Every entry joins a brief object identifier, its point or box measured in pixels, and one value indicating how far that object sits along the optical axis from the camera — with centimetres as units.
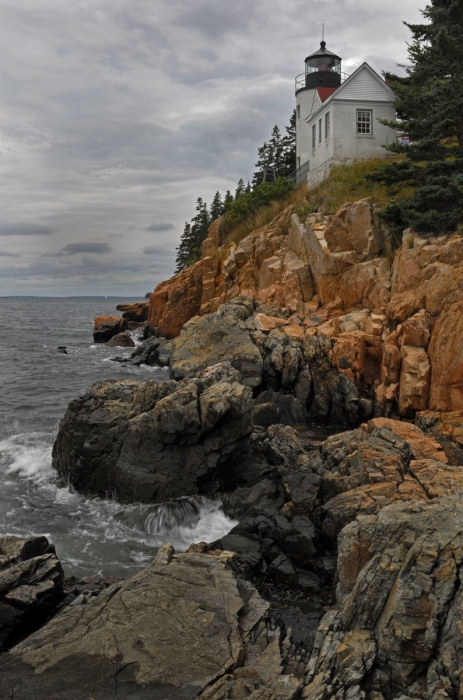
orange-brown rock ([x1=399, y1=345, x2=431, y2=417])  1848
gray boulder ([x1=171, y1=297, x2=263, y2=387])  2361
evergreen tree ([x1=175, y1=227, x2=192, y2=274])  7028
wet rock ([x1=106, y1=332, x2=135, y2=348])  4790
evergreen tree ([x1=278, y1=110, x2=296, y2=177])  5194
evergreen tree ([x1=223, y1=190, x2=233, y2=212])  5773
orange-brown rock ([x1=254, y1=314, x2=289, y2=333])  2586
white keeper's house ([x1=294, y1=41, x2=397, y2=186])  3672
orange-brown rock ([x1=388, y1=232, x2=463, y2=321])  1936
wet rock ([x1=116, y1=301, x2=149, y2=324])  6175
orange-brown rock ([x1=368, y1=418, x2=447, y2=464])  1380
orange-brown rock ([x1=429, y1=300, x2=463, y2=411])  1777
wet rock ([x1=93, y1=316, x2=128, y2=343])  5328
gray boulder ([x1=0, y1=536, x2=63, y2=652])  837
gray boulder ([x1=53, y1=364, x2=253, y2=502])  1481
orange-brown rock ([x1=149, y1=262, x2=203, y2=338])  4431
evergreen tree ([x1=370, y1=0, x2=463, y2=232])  2230
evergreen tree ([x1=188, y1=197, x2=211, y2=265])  6318
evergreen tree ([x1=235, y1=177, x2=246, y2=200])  6645
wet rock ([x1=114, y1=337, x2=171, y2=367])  3609
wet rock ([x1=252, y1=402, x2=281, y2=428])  1975
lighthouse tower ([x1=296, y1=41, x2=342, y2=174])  4459
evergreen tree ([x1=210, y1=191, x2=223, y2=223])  6481
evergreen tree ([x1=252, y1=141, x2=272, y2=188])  5822
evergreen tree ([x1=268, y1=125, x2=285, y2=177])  5365
